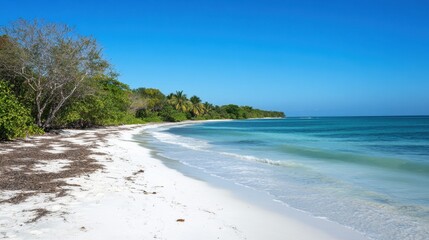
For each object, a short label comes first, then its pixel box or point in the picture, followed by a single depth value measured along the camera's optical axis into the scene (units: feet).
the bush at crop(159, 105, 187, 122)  288.10
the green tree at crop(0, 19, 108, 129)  74.79
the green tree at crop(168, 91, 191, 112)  315.37
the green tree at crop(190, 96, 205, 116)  339.98
